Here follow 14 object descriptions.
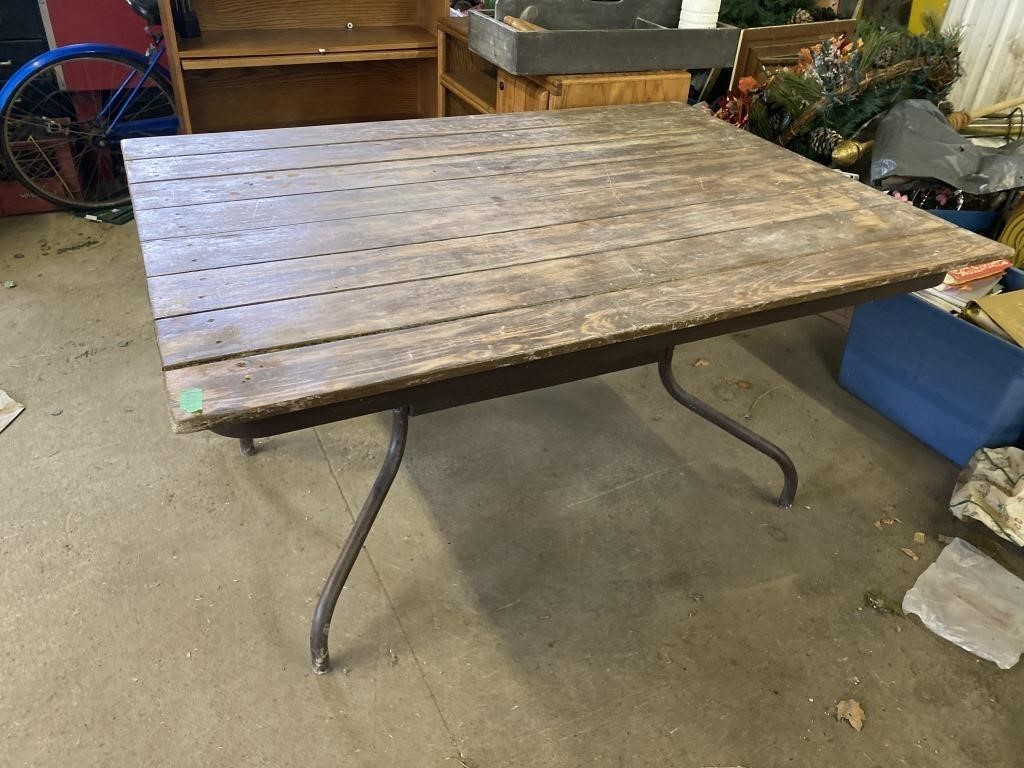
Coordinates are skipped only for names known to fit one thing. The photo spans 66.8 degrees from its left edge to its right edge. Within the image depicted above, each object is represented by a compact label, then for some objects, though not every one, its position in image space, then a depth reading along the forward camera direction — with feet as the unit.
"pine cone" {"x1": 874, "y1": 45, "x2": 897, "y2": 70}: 7.83
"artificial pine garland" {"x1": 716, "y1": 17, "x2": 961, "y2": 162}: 7.59
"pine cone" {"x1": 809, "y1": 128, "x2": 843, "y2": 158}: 7.76
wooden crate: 6.93
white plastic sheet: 5.21
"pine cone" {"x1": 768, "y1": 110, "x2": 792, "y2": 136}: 8.00
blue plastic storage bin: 6.19
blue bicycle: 9.09
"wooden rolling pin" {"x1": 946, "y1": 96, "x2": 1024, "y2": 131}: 7.96
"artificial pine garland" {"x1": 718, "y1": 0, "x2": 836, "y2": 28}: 8.84
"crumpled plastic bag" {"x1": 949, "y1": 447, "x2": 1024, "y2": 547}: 5.83
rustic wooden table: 3.44
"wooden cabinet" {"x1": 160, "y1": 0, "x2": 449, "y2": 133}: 9.03
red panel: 9.40
